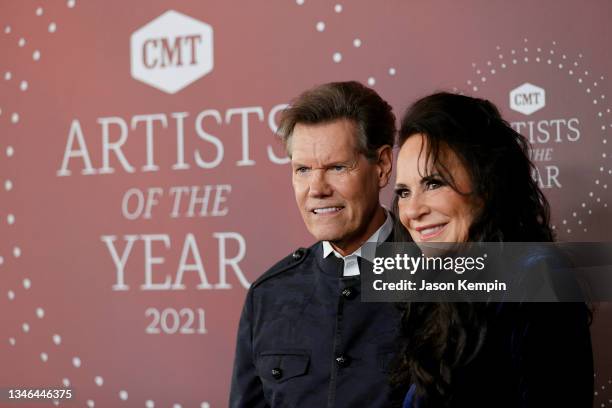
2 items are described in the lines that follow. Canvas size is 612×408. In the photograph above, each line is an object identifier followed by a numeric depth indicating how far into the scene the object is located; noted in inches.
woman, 128.6
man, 144.3
